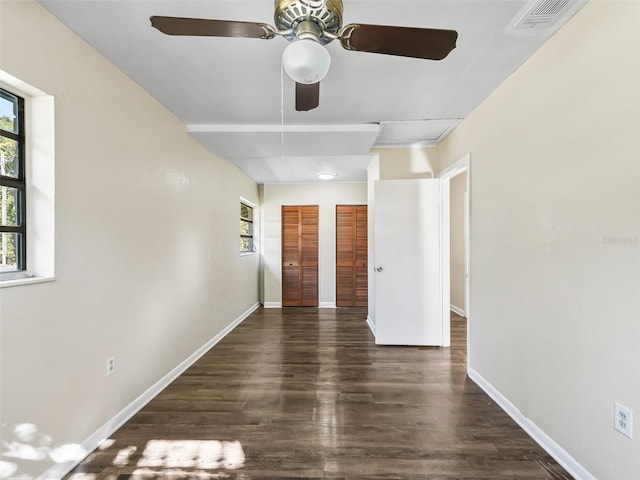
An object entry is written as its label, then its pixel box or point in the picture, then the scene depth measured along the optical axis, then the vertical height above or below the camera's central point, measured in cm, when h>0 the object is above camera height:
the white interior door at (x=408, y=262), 337 -24
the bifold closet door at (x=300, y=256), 557 -27
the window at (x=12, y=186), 138 +28
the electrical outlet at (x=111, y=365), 185 -79
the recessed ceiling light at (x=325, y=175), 469 +111
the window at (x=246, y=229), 497 +24
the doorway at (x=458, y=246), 498 -8
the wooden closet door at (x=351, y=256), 552 -27
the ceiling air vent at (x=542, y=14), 141 +116
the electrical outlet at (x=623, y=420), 125 -79
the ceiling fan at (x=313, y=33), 109 +85
